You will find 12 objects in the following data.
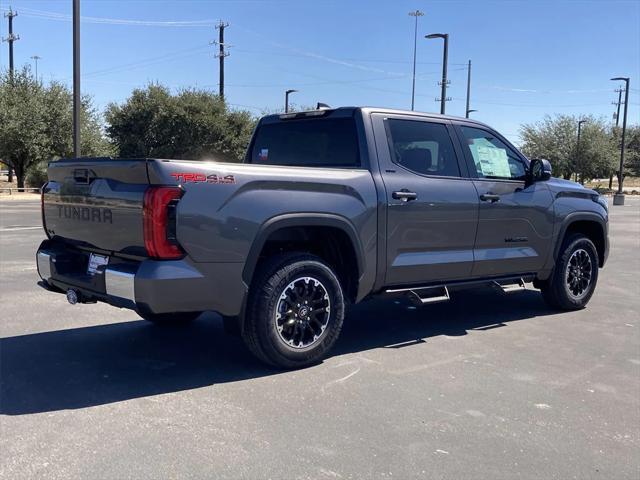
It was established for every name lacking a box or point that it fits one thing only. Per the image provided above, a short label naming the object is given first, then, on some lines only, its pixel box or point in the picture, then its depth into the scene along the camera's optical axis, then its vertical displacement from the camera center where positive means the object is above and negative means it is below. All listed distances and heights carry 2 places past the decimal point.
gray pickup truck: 4.11 -0.38
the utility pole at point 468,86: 44.78 +6.84
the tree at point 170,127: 36.16 +2.52
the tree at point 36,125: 32.94 +2.20
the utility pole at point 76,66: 16.12 +2.61
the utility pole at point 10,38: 47.50 +9.78
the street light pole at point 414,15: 38.19 +9.93
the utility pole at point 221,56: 39.70 +7.44
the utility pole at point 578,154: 54.78 +2.74
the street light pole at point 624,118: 36.00 +4.03
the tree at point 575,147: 54.53 +3.38
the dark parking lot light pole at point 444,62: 24.73 +4.64
